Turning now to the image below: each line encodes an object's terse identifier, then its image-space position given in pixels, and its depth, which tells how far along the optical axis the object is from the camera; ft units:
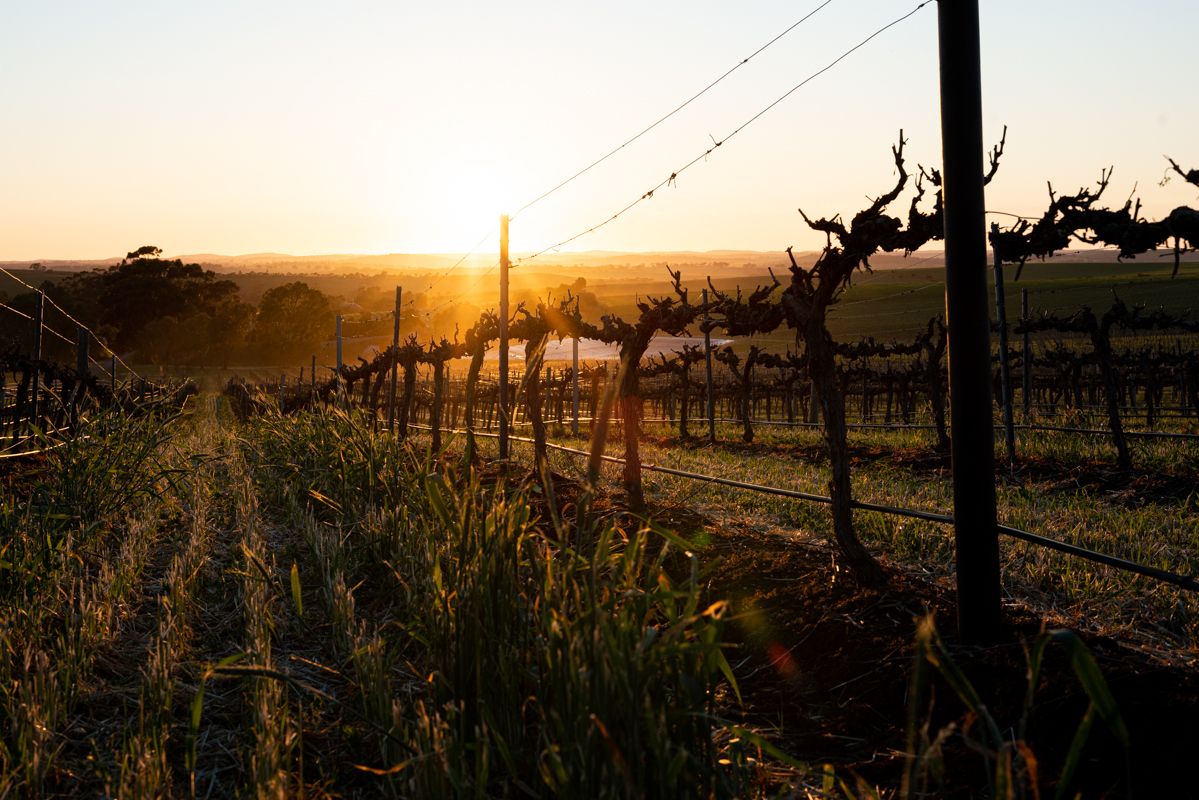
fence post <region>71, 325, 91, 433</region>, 49.47
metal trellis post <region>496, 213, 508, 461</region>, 48.26
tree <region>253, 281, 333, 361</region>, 267.39
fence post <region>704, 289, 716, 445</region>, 62.63
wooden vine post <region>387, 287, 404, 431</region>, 68.23
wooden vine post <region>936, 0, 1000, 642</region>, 15.78
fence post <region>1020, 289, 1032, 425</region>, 53.53
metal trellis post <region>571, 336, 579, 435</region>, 76.63
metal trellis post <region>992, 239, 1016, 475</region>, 39.11
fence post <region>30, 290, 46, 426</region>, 40.49
